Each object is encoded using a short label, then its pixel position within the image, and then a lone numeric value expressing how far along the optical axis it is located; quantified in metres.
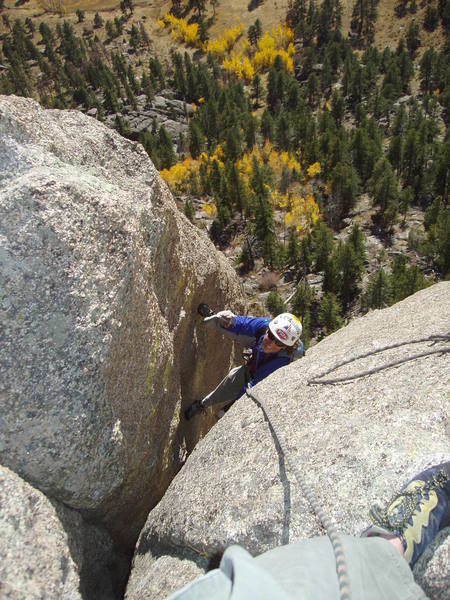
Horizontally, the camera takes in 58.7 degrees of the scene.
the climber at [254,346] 5.63
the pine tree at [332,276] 39.25
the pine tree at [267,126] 67.69
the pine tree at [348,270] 38.56
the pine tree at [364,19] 92.81
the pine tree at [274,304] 34.16
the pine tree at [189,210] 49.10
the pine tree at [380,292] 33.44
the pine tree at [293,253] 42.88
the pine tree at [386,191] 46.66
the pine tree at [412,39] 85.06
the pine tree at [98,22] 113.94
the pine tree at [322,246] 40.47
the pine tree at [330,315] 33.53
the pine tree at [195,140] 69.25
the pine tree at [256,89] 87.00
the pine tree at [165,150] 65.88
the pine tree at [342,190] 50.34
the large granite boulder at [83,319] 3.52
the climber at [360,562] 1.66
